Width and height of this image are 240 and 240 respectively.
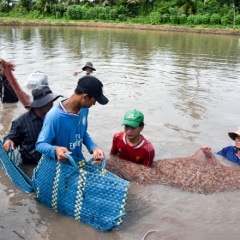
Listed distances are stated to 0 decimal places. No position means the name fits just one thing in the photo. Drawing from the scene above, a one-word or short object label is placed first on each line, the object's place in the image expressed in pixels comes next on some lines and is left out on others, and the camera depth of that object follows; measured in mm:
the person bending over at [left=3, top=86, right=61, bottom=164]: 3753
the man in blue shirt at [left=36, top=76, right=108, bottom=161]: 2865
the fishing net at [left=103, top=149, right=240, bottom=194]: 3809
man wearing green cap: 3883
